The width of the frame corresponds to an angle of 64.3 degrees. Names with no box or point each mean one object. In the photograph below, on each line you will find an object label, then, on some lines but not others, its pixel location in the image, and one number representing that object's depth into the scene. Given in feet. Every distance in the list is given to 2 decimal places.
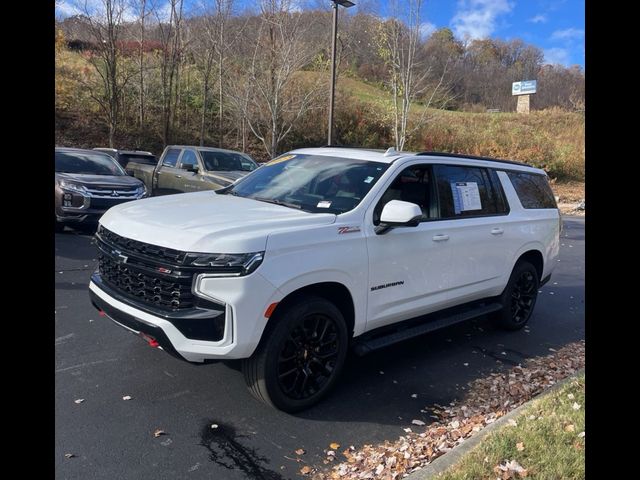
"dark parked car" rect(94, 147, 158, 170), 48.03
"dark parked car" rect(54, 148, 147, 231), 30.76
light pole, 48.24
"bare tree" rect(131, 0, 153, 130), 72.23
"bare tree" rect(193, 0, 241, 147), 70.33
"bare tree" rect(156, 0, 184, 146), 74.51
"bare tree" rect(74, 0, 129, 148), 67.67
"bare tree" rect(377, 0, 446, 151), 61.05
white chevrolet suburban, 10.77
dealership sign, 152.25
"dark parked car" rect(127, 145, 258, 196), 37.55
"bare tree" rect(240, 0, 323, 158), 59.36
